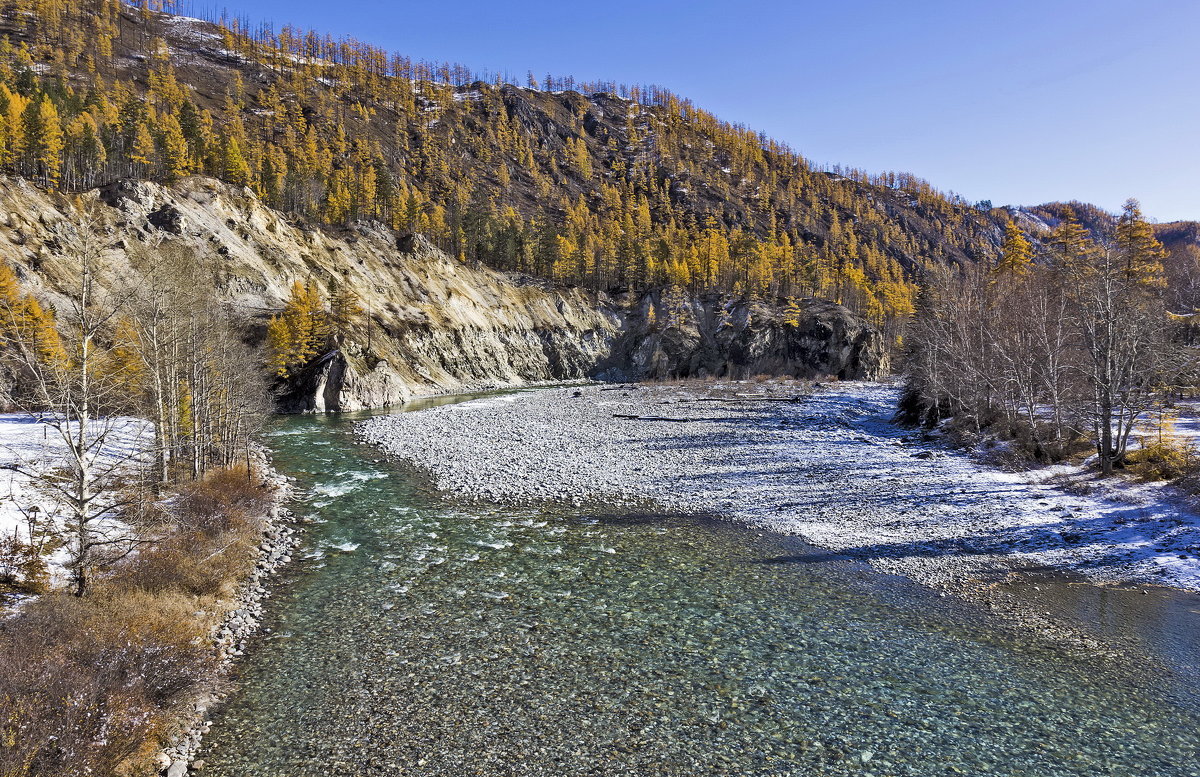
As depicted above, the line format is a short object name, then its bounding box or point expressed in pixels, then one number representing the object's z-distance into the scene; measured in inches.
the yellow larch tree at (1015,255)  2246.6
